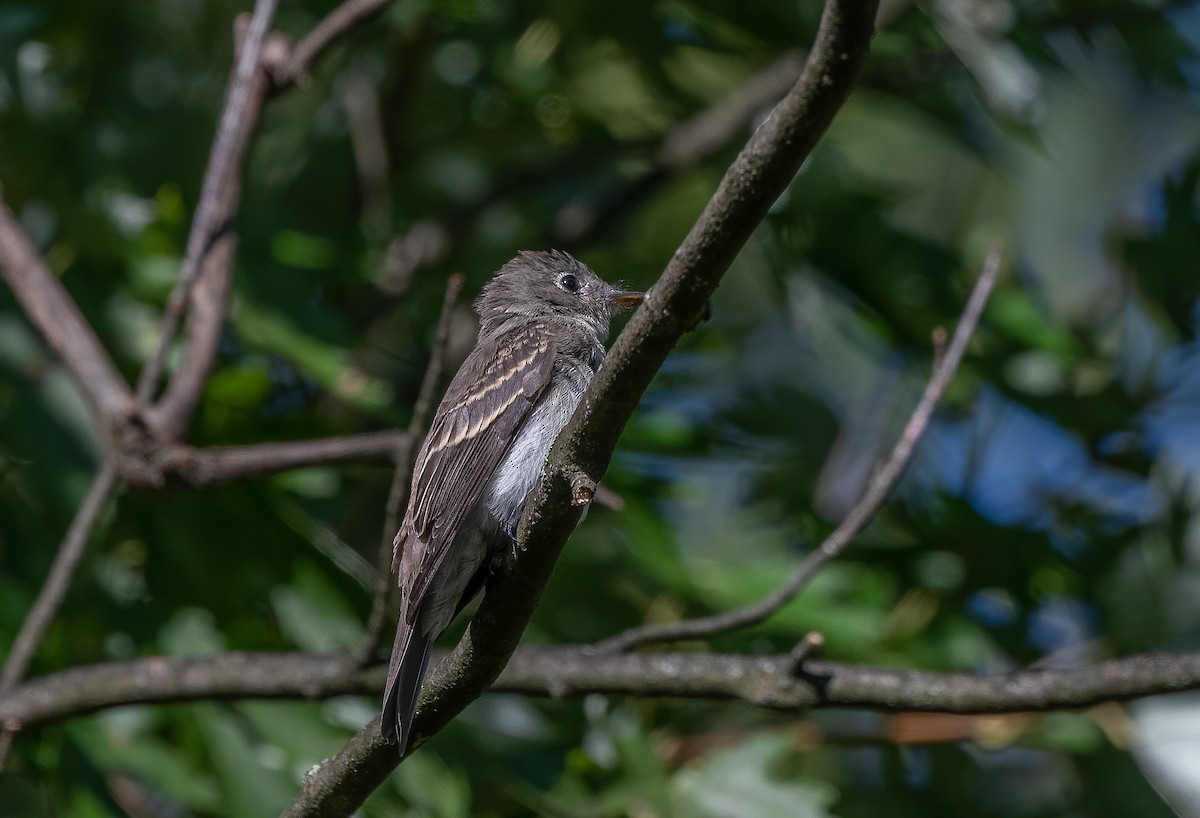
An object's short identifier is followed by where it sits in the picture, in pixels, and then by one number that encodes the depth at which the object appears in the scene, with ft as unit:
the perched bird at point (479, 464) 23.86
